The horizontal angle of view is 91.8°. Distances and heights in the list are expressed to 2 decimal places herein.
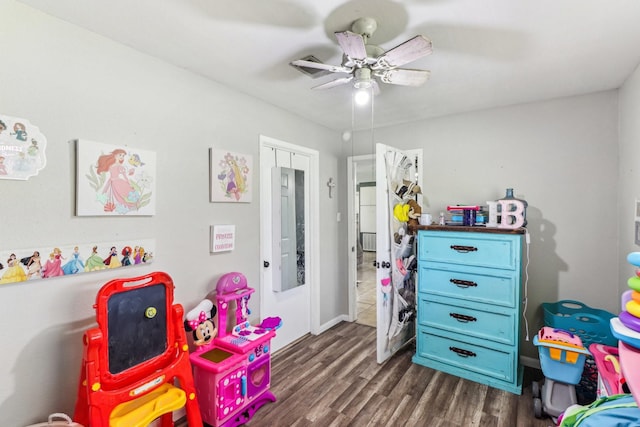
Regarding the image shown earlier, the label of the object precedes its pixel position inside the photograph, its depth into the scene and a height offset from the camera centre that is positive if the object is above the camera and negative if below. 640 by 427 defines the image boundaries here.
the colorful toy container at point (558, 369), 2.03 -1.05
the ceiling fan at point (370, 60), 1.49 +0.82
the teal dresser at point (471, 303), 2.44 -0.78
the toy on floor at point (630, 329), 1.08 -0.46
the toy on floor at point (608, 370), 1.55 -0.86
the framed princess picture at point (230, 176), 2.38 +0.30
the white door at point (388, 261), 2.79 -0.45
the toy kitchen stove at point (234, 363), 1.97 -1.01
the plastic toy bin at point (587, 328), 2.29 -0.90
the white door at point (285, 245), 2.95 -0.33
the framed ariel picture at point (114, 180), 1.70 +0.20
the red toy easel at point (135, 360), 1.48 -0.78
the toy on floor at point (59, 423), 1.45 -0.99
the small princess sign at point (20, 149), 1.45 +0.32
